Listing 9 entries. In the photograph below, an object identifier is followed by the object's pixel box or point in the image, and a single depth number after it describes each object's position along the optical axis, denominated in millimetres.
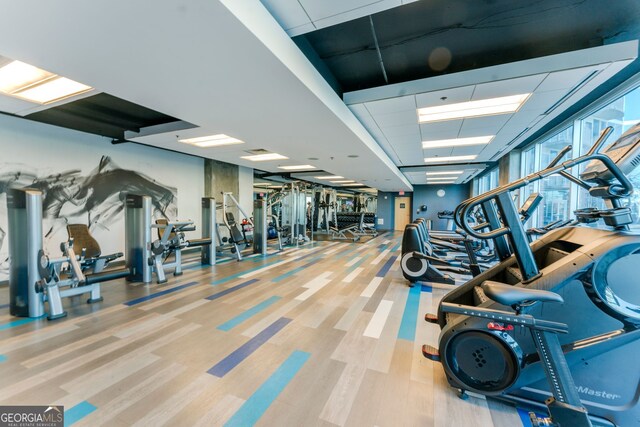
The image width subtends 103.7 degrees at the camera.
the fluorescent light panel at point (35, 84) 2644
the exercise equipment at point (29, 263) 2803
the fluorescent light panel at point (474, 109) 3431
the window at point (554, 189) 4465
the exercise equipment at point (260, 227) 6797
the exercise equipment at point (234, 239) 6180
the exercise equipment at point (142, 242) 4207
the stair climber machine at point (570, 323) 1314
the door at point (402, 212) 15055
